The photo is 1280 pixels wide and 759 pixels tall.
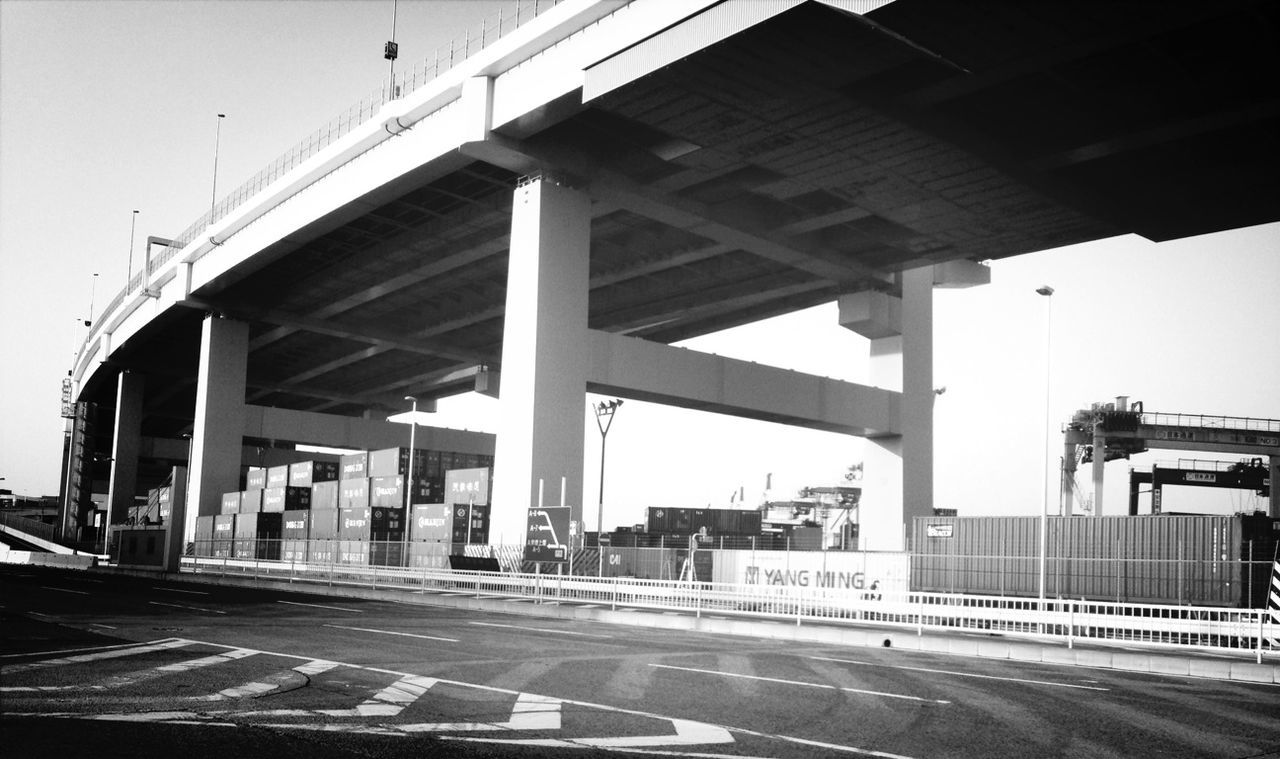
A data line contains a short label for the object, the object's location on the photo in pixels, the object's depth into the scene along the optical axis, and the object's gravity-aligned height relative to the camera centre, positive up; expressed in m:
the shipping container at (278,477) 62.66 +0.17
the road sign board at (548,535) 32.78 -1.39
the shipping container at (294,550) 50.84 -3.30
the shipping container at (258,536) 52.53 -2.94
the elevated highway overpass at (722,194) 27.88 +10.93
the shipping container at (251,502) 61.53 -1.33
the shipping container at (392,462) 51.47 +1.07
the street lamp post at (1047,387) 24.52 +2.94
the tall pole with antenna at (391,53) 40.94 +16.32
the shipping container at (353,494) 53.06 -0.56
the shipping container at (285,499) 60.56 -1.09
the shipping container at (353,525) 51.03 -2.00
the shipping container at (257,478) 64.88 +0.03
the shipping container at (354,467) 56.76 +0.83
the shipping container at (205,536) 56.56 -3.24
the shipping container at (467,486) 45.53 +0.03
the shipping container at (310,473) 61.34 +0.43
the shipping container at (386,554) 42.12 -2.74
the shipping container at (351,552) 45.69 -2.98
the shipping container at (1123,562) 29.93 -1.46
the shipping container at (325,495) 57.25 -0.72
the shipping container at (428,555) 39.96 -2.63
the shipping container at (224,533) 54.81 -2.97
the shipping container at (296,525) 56.12 -2.34
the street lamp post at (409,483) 48.36 +0.08
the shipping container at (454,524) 44.00 -1.53
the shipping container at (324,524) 53.88 -2.16
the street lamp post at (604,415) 58.61 +4.24
